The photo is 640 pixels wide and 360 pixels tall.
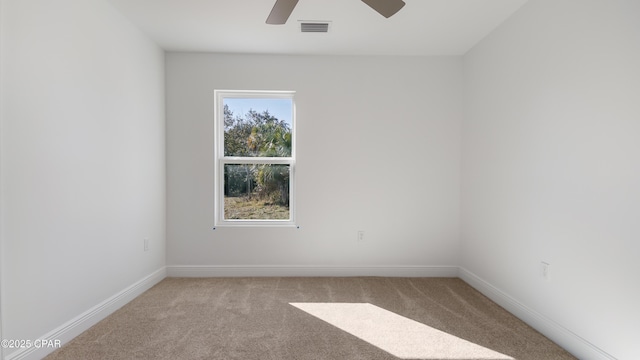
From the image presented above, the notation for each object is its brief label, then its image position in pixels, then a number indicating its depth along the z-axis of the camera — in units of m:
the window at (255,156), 3.52
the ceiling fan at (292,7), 1.69
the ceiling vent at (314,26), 2.72
